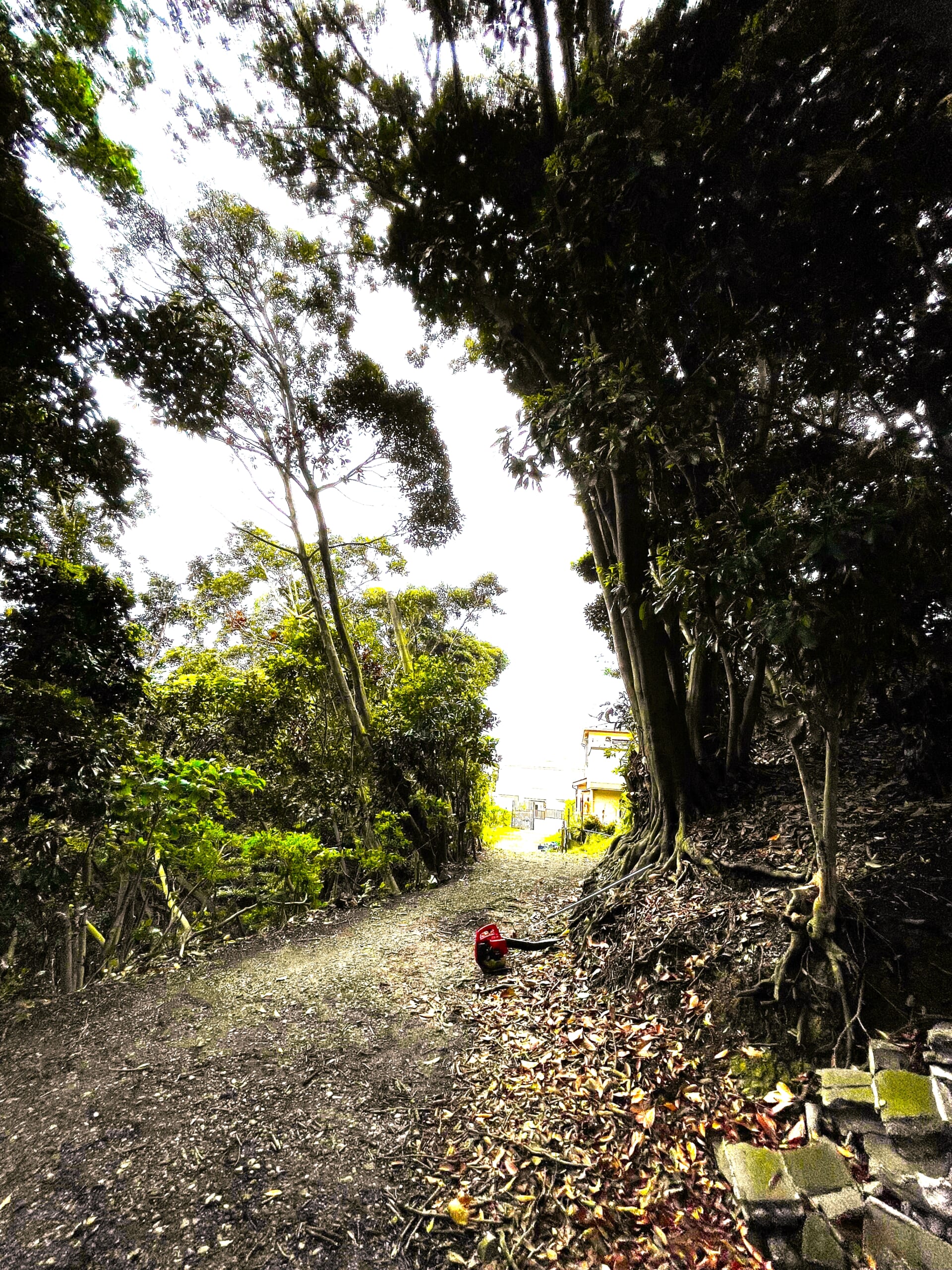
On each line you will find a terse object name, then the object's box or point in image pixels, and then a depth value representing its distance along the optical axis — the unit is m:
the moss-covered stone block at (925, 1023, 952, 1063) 1.90
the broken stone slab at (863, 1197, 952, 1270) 1.49
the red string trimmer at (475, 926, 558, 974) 3.48
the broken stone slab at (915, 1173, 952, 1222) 1.57
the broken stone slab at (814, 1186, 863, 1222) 1.65
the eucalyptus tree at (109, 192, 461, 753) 6.74
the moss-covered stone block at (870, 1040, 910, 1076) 1.96
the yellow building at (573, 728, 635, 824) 17.59
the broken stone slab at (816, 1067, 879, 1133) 1.88
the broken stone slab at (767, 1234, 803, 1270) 1.63
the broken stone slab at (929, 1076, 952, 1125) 1.77
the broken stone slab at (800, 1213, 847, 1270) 1.58
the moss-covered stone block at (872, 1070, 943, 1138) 1.77
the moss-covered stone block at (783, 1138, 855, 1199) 1.74
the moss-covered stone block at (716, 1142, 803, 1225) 1.70
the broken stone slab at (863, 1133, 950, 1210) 1.66
